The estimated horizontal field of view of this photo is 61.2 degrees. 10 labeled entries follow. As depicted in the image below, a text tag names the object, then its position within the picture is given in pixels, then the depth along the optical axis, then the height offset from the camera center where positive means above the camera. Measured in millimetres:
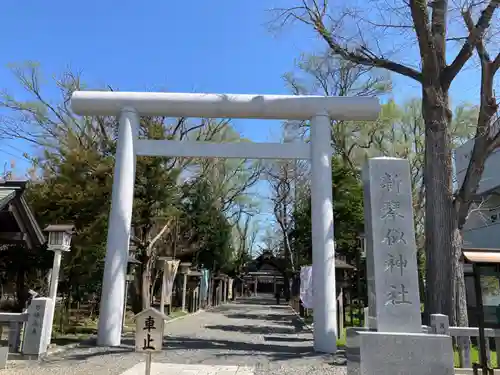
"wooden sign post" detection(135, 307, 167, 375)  5090 -624
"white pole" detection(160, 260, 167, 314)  18066 -264
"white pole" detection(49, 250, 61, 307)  8781 +22
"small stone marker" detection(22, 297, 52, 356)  7645 -936
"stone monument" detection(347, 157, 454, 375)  5148 -106
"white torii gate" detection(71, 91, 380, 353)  10078 +3810
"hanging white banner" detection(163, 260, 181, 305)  18500 +256
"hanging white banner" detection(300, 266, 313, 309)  16391 -183
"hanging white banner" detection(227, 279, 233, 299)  47712 -982
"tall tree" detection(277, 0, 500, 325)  9141 +3223
